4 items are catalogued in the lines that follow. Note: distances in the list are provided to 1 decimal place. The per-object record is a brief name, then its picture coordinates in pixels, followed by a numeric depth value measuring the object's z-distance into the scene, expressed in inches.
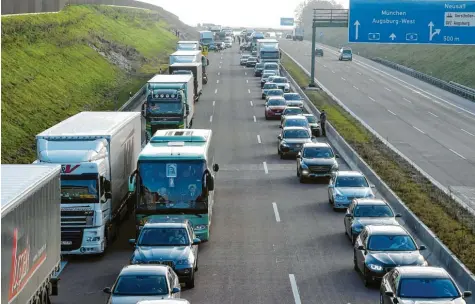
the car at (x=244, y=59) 4331.9
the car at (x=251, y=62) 4254.4
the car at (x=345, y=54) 4923.7
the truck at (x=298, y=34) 7381.9
